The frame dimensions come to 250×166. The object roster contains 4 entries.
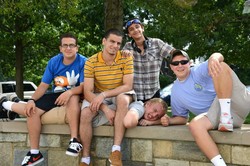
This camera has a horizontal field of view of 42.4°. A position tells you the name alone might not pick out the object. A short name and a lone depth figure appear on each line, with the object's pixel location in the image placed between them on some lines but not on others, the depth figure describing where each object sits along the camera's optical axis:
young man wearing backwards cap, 3.97
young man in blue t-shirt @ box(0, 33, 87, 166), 3.63
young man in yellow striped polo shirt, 3.50
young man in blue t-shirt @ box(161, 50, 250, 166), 3.03
